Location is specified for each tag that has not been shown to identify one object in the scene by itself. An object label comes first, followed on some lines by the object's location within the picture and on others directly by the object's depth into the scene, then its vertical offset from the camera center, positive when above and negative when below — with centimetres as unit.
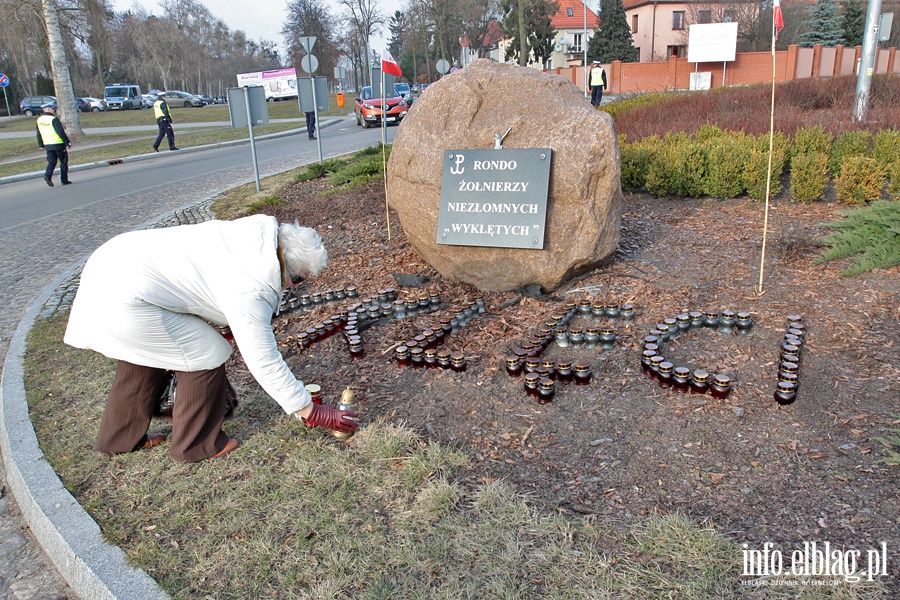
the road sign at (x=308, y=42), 1558 +178
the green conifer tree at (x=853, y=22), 3872 +469
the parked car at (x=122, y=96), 4841 +198
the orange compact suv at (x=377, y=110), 2527 +21
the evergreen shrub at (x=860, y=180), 650 -78
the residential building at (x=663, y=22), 4844 +644
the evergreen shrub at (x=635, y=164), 791 -67
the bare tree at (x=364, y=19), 5412 +805
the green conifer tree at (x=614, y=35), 4569 +506
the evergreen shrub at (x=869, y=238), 492 -106
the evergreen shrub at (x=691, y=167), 747 -69
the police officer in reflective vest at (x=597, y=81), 2094 +86
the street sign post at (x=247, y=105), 1027 +22
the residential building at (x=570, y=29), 5748 +738
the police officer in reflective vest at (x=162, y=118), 1956 +12
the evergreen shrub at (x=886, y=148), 698 -51
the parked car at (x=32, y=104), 4159 +135
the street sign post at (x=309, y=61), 1396 +146
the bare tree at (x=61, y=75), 2091 +165
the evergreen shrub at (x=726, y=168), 727 -69
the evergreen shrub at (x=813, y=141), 779 -46
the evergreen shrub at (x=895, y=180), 623 -75
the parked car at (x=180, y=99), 5197 +178
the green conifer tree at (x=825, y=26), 3959 +459
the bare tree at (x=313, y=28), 6156 +846
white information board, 3147 +302
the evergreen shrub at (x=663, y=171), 756 -73
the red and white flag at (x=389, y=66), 827 +61
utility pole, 1182 +81
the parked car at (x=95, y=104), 4622 +139
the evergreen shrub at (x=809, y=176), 683 -75
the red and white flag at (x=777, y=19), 495 +65
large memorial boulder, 488 -38
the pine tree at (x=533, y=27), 4519 +597
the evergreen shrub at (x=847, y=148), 748 -53
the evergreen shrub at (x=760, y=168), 719 -70
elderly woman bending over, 285 -80
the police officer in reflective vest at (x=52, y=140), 1364 -31
